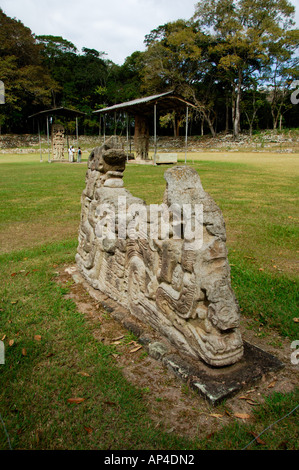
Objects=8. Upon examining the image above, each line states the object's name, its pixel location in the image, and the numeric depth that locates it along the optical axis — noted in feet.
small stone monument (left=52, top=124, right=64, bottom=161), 77.41
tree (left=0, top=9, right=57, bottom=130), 110.63
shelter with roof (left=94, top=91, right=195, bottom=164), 54.19
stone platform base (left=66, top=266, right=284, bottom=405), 7.47
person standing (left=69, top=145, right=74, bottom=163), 71.26
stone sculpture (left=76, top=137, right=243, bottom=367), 7.91
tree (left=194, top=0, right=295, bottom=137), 100.42
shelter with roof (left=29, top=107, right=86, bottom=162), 77.36
